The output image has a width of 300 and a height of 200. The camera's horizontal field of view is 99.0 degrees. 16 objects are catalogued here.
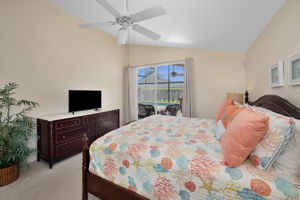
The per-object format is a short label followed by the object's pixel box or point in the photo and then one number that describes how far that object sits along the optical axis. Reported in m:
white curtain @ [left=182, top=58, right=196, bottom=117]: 3.57
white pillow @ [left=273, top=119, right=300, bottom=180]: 0.86
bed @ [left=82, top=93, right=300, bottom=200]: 0.84
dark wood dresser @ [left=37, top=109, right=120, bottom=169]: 2.19
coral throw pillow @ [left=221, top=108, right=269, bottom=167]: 0.94
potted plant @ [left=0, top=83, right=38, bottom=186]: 1.77
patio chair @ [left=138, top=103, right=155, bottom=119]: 4.50
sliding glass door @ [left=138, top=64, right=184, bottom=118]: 4.10
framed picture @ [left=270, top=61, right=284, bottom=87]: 1.57
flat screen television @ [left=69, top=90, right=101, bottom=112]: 2.72
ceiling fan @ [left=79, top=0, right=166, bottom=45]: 1.58
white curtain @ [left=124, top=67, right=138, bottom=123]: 4.55
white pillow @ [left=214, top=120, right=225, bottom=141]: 1.46
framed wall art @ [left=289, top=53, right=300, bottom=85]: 1.29
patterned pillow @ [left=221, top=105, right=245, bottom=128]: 1.53
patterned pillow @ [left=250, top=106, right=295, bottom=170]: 0.89
